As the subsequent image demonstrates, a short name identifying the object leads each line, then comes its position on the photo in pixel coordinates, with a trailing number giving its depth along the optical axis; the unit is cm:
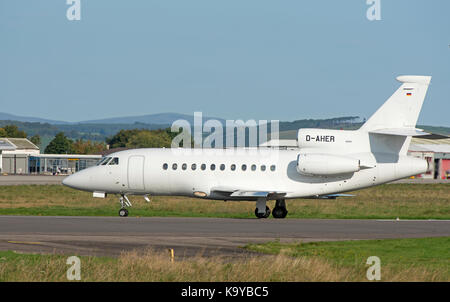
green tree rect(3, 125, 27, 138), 19194
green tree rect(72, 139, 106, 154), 18538
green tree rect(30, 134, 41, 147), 19648
